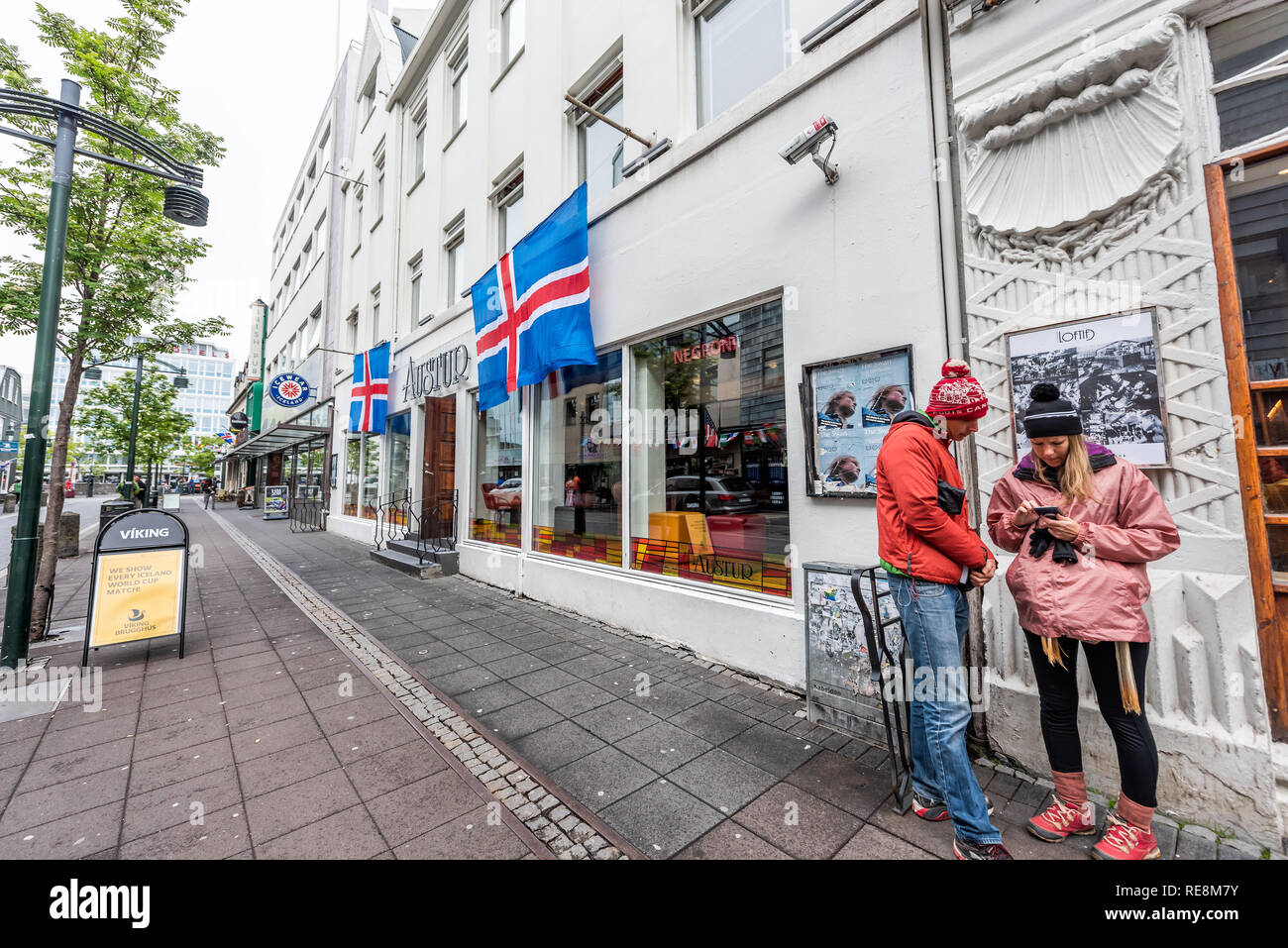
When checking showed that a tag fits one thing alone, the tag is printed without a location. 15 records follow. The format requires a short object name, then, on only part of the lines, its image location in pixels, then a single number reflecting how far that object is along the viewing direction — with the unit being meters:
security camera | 3.73
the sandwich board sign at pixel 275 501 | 21.14
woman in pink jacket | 2.13
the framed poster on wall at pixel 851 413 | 3.56
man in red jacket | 2.21
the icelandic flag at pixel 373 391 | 12.19
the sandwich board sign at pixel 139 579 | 4.57
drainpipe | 3.10
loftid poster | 2.57
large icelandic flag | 6.14
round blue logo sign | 17.33
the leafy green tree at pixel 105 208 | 5.79
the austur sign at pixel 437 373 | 9.22
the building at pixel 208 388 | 92.44
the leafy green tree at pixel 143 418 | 16.25
